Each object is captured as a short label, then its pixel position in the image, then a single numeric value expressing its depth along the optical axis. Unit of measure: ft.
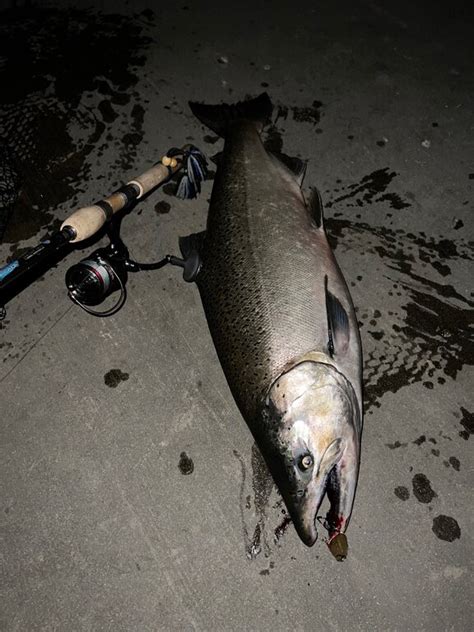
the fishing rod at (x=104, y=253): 2.07
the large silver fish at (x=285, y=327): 1.91
